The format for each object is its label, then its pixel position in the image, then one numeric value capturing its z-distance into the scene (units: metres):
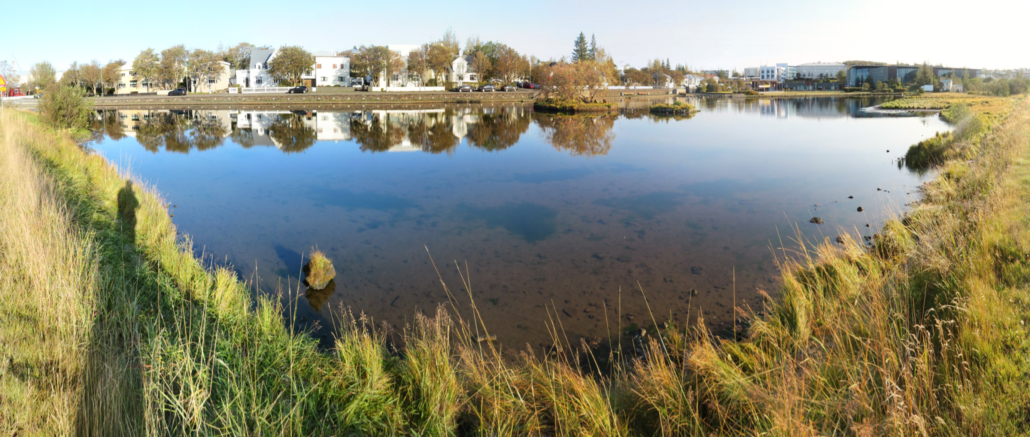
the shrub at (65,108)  20.47
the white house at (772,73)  145.62
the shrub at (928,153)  15.09
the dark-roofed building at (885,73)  93.75
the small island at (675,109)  40.46
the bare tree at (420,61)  65.26
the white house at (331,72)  66.19
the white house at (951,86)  75.34
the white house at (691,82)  108.12
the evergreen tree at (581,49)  103.75
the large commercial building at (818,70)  127.96
